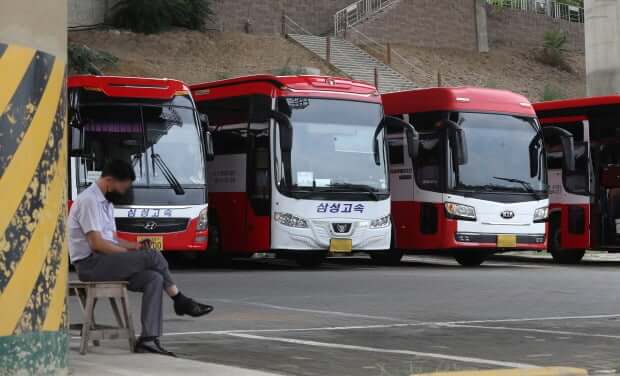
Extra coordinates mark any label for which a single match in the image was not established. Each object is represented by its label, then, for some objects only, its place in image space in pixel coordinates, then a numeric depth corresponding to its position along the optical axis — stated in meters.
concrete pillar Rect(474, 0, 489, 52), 70.12
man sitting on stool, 11.91
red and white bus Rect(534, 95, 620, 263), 28.62
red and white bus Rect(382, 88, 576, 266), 27.17
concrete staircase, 59.03
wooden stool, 11.75
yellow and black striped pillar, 8.38
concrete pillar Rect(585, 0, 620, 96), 47.25
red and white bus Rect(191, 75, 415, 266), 25.25
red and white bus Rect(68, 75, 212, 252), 24.17
